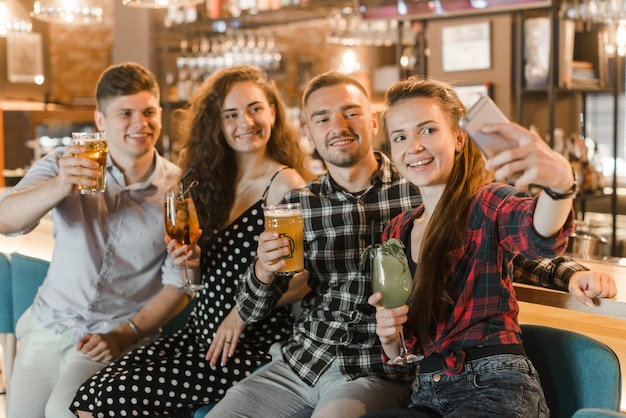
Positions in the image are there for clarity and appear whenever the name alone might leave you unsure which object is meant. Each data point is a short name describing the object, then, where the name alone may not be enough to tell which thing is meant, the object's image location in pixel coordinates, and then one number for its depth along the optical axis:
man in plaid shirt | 2.32
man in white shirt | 2.89
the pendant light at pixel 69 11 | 4.59
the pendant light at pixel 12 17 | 5.46
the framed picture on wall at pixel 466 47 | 5.43
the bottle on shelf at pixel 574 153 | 5.16
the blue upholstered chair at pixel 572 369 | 1.85
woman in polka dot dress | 2.52
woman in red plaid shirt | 1.82
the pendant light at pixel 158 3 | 3.61
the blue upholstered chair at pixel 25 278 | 3.26
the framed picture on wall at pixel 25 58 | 8.07
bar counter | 1.98
